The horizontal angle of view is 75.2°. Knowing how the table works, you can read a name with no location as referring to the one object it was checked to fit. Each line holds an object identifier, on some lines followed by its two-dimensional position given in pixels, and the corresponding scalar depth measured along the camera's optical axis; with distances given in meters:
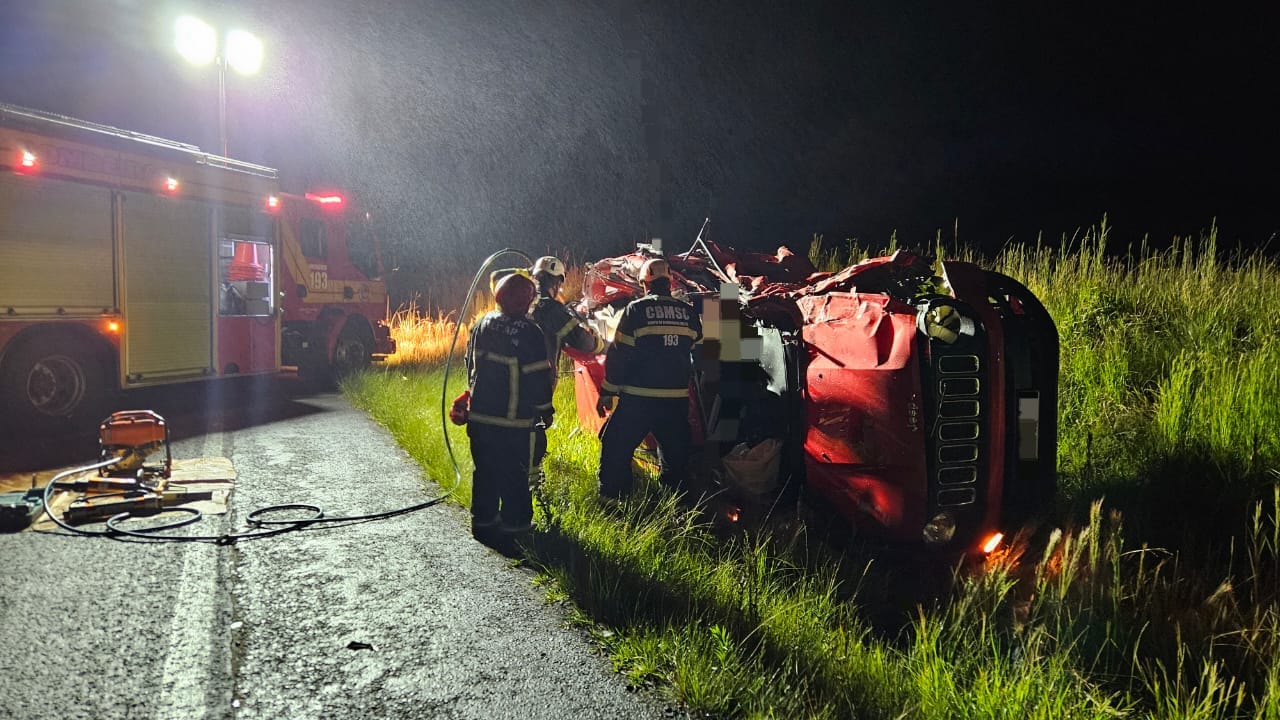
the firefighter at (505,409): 4.84
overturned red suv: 3.80
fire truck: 8.19
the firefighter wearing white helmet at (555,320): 5.15
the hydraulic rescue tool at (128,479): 5.17
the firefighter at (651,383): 5.04
